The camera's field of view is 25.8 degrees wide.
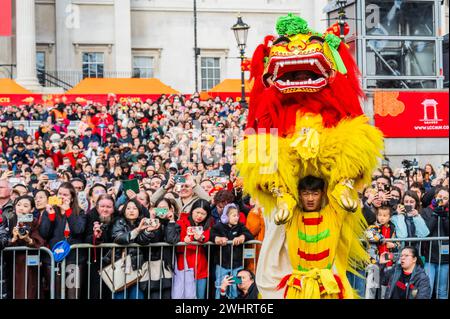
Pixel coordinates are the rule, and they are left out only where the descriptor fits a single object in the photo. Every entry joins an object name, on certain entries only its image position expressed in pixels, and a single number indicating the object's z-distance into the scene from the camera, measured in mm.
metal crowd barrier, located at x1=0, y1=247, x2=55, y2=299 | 9429
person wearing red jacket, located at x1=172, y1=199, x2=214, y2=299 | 9625
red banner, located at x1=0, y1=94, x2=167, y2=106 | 29938
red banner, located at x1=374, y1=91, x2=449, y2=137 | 16562
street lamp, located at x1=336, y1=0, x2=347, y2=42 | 14875
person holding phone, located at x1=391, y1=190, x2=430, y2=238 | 10359
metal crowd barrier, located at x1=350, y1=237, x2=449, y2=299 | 9562
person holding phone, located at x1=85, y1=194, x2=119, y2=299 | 9555
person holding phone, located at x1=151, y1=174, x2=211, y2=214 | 10461
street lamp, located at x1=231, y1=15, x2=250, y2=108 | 22172
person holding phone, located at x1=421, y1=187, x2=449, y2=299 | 10320
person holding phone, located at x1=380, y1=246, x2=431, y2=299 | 9547
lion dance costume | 7527
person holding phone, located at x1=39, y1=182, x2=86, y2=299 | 9539
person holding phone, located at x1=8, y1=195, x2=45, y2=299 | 9383
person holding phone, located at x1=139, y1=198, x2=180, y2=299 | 9570
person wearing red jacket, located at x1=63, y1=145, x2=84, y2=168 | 18172
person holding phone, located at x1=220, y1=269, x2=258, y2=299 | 9289
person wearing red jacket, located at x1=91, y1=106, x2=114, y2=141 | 21877
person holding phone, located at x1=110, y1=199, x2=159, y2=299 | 9445
